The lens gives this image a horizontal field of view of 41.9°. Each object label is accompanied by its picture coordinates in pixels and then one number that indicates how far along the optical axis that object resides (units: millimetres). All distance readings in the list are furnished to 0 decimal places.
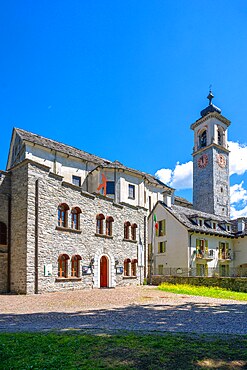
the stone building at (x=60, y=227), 19750
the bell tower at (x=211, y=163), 51125
